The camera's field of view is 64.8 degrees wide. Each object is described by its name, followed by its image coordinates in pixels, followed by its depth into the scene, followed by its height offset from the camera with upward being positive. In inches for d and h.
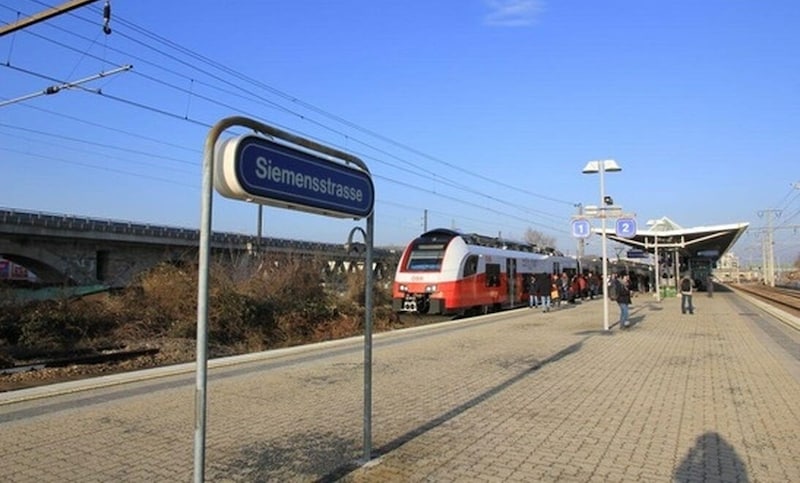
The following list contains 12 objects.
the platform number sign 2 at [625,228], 914.7 +83.3
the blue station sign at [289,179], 156.3 +29.3
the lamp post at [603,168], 741.9 +140.1
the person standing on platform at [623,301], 725.2 -18.3
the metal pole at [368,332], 217.0 -17.8
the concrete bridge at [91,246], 1635.1 +97.5
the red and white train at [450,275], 975.0 +12.8
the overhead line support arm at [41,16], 403.7 +180.8
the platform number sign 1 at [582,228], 780.6 +70.3
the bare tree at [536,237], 4215.1 +316.2
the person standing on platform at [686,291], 930.1 -7.8
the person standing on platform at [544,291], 1024.9 -10.9
